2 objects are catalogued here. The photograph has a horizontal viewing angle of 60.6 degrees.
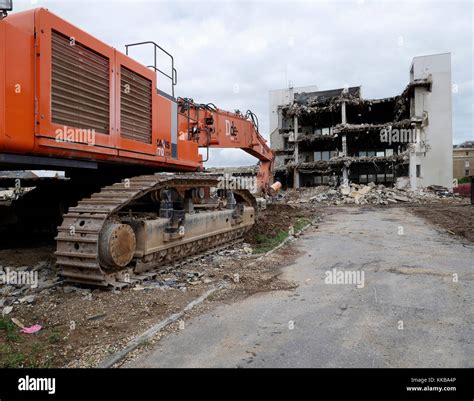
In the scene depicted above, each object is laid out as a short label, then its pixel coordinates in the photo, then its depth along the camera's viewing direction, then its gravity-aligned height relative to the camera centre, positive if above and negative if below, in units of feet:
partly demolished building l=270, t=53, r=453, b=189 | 143.74 +26.82
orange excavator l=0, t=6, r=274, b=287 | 15.49 +2.46
